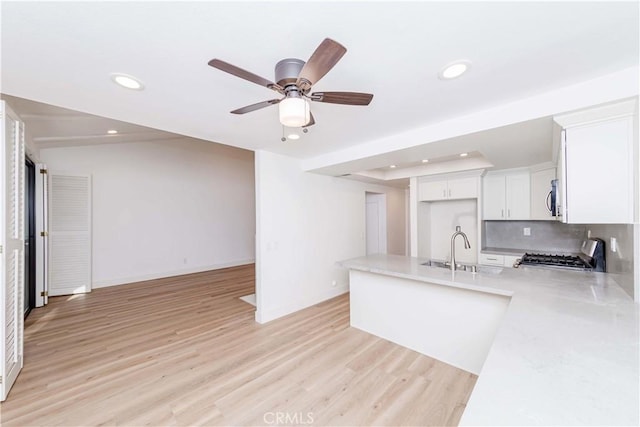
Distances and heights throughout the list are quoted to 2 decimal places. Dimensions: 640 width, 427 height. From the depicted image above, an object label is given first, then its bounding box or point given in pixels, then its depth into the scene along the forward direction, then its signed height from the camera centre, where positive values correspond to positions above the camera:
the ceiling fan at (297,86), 1.25 +0.70
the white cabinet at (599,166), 1.71 +0.33
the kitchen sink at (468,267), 2.63 -0.57
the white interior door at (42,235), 4.16 -0.33
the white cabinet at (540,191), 3.64 +0.32
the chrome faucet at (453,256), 2.55 -0.42
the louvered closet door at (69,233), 4.70 -0.35
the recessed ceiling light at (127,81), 1.66 +0.88
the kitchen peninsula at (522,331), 0.78 -0.57
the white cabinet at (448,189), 4.15 +0.42
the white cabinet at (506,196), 3.95 +0.28
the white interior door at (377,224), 6.06 -0.23
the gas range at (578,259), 2.71 -0.57
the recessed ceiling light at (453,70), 1.58 +0.90
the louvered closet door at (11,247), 2.02 -0.27
